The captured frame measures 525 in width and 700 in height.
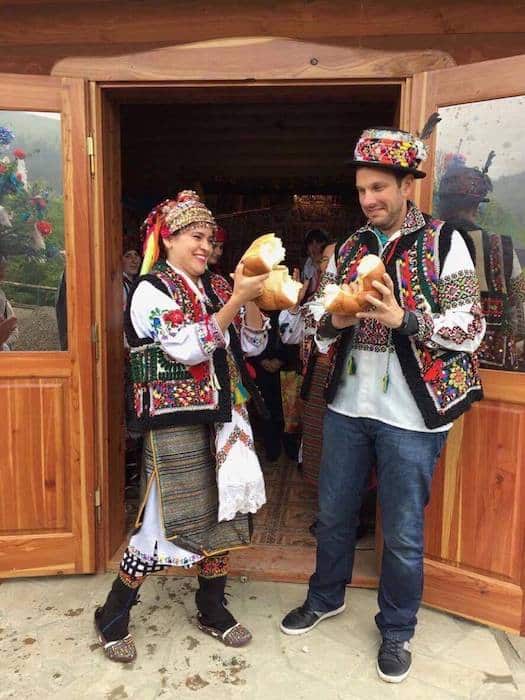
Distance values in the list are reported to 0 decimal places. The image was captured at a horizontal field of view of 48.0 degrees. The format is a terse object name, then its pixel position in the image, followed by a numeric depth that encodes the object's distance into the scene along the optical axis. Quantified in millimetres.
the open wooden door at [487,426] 2604
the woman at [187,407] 2195
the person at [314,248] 5406
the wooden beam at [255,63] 2754
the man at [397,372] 2166
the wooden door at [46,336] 2854
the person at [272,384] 4711
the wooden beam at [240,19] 2713
